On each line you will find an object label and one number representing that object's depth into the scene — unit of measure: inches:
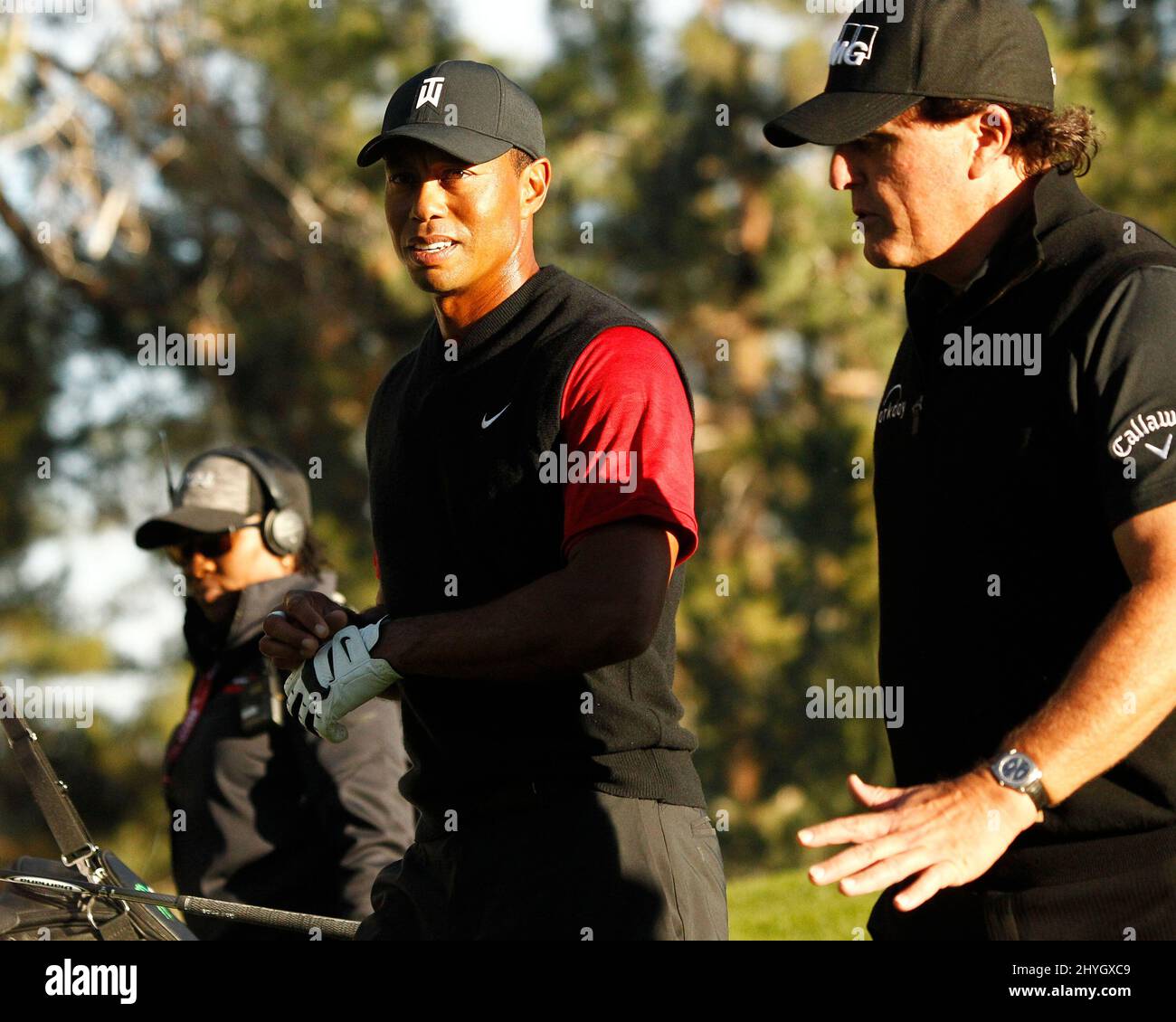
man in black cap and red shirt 233.5
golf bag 287.1
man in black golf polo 191.3
